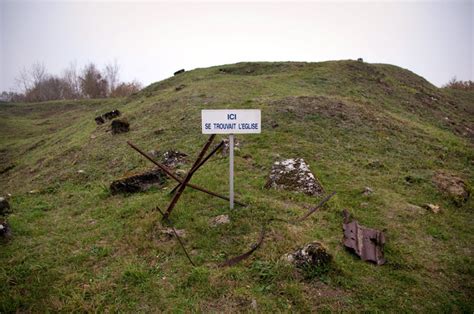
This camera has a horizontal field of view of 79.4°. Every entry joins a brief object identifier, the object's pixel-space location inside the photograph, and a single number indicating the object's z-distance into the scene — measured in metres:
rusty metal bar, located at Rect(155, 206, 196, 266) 4.65
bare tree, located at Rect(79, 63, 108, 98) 47.47
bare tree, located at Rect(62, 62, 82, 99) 57.66
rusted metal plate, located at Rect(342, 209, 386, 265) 4.73
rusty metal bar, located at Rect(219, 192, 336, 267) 4.55
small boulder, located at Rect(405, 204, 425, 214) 6.29
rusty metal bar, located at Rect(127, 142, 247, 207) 5.91
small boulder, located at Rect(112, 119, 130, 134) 13.32
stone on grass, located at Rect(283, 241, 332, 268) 4.34
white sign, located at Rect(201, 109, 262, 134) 5.64
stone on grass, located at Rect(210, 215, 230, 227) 5.53
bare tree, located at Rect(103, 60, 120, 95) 51.67
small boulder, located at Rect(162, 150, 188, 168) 8.94
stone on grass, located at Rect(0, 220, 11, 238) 5.37
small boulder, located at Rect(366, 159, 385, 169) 8.61
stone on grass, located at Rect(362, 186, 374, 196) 6.92
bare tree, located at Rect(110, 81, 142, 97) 45.34
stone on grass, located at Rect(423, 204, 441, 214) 6.33
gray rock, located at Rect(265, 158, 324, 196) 6.88
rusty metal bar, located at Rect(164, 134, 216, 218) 5.58
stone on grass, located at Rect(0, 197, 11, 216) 6.54
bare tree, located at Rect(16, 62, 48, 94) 61.22
